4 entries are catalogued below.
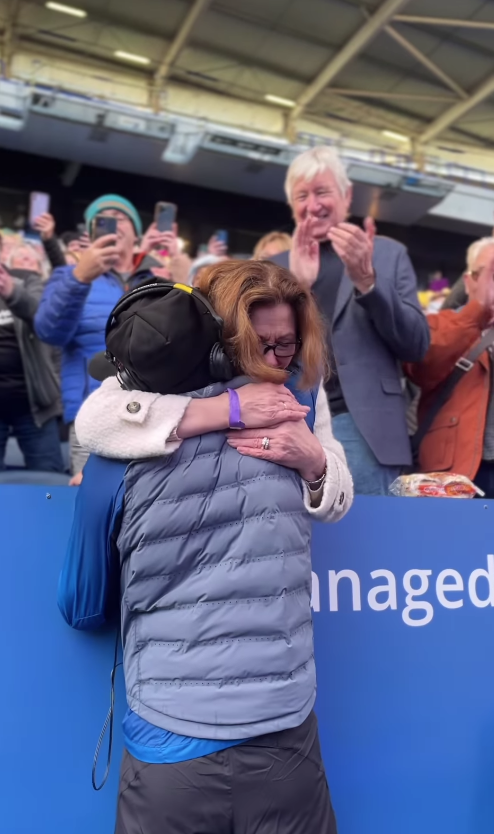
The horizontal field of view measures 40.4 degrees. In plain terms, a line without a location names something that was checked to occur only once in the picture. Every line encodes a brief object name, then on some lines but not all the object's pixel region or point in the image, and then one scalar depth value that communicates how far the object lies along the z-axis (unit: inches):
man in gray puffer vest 34.7
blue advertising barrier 50.5
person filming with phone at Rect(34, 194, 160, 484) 77.8
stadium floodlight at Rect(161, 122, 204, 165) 296.0
